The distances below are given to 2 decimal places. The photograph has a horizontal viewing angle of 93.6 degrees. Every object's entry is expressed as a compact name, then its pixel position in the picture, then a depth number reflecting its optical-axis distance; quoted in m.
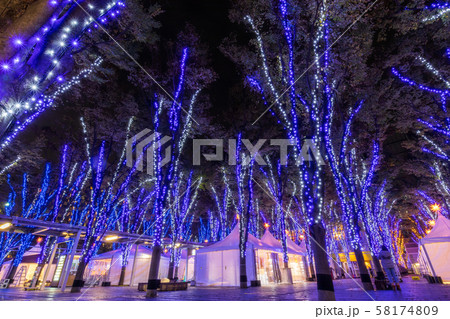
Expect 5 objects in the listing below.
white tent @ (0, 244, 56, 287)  24.46
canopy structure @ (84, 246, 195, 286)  19.00
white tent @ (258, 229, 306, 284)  15.85
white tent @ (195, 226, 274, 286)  14.17
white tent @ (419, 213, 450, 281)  12.80
